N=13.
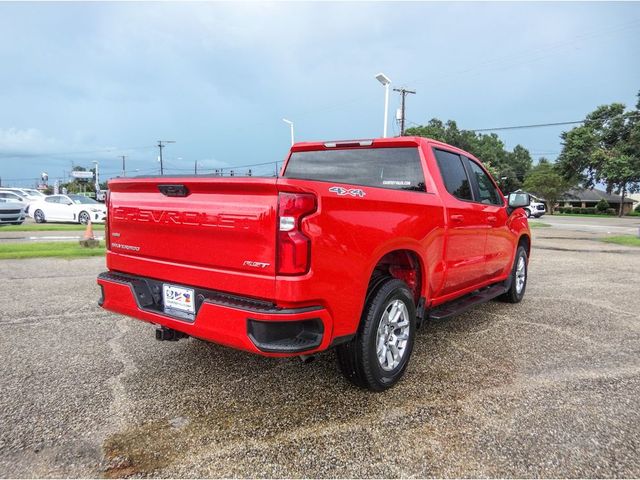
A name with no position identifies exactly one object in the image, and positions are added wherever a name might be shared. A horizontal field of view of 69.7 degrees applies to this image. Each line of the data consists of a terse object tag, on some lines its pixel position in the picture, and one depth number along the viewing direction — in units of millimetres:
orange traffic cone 10641
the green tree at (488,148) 70125
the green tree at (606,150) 41812
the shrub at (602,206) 60406
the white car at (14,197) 18289
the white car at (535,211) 38784
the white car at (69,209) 19188
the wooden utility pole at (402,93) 39972
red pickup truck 2545
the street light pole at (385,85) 20938
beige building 73619
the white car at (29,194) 24841
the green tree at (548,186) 58156
